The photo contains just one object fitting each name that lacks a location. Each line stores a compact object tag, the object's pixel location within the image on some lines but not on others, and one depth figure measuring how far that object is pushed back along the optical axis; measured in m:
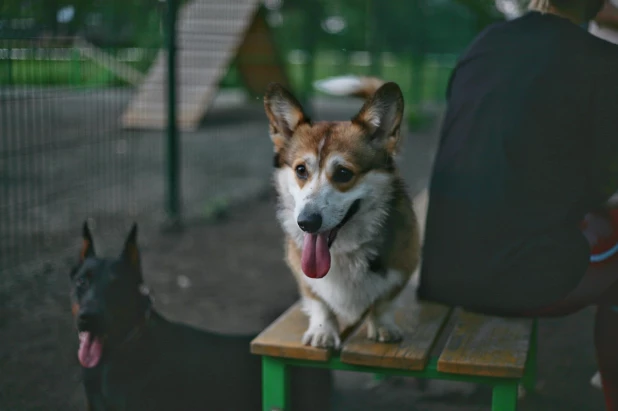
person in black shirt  2.26
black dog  2.21
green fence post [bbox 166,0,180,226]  5.32
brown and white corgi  2.04
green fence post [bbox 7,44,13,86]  3.74
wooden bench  2.10
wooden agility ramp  6.04
